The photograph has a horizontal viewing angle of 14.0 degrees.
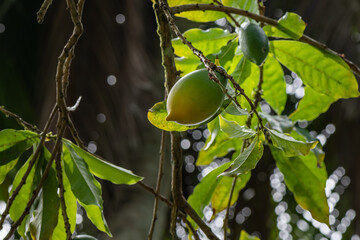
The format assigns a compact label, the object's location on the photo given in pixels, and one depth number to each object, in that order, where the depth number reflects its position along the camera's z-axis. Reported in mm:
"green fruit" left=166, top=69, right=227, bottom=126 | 1475
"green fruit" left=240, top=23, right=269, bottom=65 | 1601
